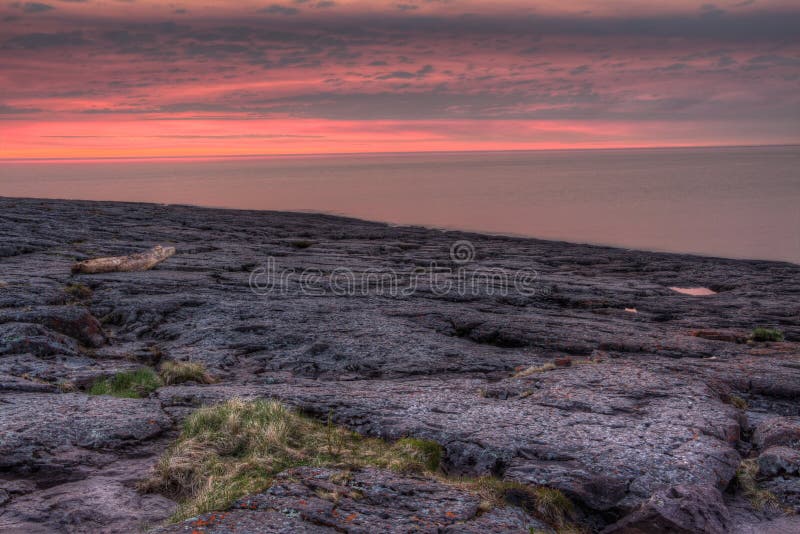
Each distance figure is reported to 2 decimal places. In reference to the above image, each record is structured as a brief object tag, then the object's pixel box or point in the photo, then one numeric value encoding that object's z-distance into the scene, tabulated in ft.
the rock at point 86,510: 20.71
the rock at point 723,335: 55.31
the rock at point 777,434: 28.60
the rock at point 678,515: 21.47
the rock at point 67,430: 25.03
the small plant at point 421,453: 25.23
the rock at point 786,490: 24.25
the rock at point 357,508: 19.56
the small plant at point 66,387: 34.86
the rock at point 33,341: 41.29
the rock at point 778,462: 25.93
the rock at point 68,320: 45.80
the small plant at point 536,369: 39.44
